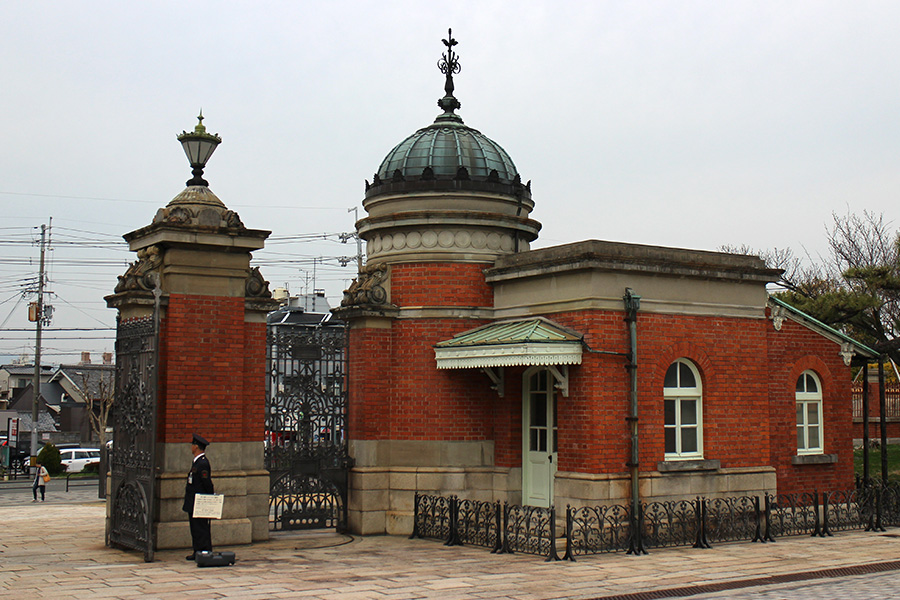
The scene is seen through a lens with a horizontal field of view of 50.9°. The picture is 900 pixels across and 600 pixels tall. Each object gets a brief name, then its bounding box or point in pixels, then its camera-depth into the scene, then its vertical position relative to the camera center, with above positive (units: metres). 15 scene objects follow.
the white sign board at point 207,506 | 12.13 -1.30
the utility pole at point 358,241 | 45.25 +8.60
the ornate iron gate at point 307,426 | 15.55 -0.34
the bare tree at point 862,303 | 20.00 +2.27
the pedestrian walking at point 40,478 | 26.11 -2.07
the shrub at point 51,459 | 39.50 -2.30
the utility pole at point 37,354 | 42.09 +2.25
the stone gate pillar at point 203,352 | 13.52 +0.76
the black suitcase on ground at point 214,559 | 12.03 -1.96
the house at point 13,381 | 67.41 +1.64
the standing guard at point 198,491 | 12.29 -1.14
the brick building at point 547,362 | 14.53 +0.73
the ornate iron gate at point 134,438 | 12.67 -0.48
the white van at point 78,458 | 42.91 -2.47
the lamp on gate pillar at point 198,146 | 14.42 +3.94
